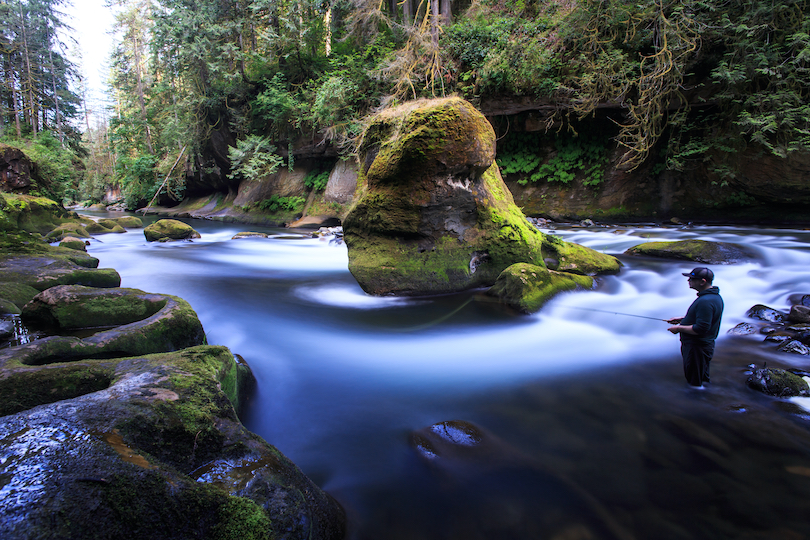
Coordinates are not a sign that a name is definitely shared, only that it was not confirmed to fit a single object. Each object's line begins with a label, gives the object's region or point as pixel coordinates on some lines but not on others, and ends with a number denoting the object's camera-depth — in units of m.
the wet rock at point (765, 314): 4.78
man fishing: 3.07
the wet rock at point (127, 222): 17.00
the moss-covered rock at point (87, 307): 3.58
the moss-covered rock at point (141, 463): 1.13
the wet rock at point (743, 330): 4.50
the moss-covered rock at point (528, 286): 5.31
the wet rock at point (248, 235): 14.00
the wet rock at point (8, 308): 3.87
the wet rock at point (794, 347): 3.87
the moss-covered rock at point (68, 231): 12.30
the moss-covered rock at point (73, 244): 9.55
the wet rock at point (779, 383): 3.15
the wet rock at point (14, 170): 15.47
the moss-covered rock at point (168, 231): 12.99
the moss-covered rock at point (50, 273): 4.81
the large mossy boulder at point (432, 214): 5.65
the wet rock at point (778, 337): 4.17
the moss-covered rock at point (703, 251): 6.96
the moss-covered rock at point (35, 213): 11.33
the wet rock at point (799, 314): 4.53
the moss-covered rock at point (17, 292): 4.19
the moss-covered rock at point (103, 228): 15.08
